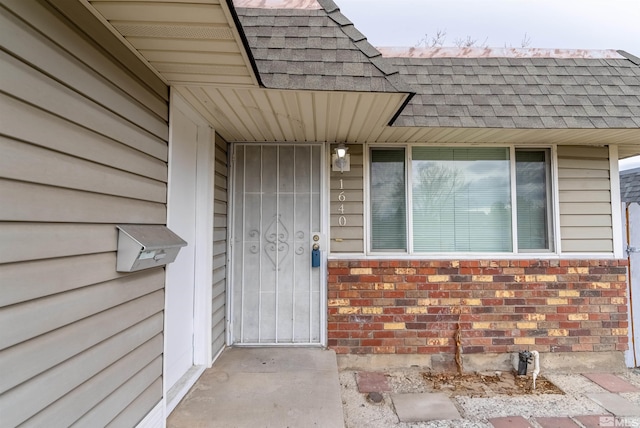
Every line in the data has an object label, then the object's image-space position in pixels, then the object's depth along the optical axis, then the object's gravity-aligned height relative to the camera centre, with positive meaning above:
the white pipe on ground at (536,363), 3.13 -1.36
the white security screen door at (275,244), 3.54 -0.16
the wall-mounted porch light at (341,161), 3.52 +0.77
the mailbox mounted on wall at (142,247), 1.66 -0.09
